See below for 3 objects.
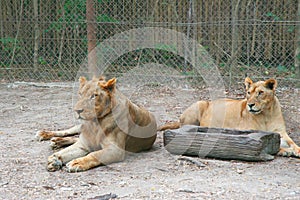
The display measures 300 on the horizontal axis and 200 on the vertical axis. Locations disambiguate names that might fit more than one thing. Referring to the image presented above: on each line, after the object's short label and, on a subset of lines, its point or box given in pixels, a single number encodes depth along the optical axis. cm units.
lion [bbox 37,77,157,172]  962
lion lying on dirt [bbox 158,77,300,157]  1106
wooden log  983
